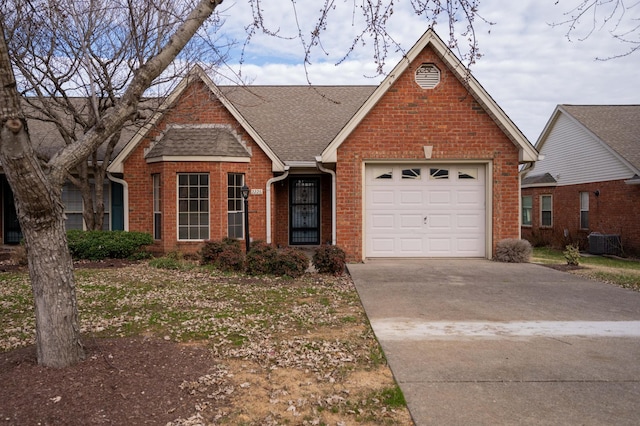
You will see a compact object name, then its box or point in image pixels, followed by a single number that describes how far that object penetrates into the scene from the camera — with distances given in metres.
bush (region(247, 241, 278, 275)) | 10.96
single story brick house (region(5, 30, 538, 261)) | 12.90
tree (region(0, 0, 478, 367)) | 4.28
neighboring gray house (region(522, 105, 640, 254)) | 19.09
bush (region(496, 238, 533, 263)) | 12.81
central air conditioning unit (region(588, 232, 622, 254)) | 19.05
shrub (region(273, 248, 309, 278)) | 10.79
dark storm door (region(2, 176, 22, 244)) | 17.14
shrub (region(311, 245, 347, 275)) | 11.05
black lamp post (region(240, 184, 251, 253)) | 12.82
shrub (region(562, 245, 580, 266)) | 13.06
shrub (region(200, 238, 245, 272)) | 11.64
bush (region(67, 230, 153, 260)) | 13.14
